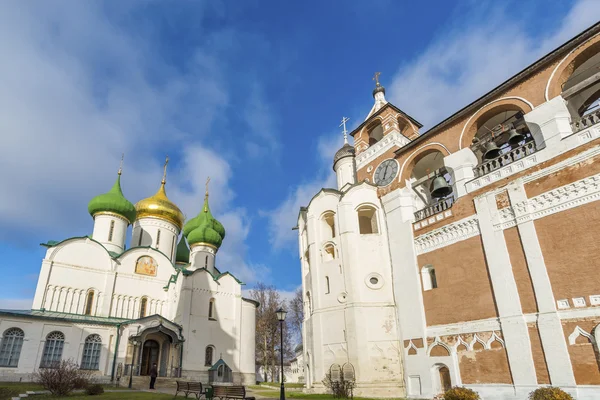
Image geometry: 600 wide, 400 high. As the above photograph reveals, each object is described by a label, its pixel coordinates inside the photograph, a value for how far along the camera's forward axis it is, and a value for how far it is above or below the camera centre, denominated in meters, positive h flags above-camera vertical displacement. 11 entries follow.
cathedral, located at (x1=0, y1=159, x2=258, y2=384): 19.11 +2.76
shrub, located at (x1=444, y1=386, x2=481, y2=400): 10.92 -1.28
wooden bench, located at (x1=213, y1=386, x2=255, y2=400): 10.08 -0.94
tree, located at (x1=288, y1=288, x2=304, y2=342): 38.84 +4.03
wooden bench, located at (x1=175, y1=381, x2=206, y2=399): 11.70 -0.92
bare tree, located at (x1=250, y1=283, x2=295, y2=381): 34.50 +1.96
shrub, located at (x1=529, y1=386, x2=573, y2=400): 9.16 -1.14
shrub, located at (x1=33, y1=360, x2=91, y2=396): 11.88 -0.62
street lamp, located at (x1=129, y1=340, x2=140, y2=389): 19.55 +0.19
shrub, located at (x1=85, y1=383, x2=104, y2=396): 12.38 -0.93
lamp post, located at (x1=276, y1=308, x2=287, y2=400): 12.46 +1.26
